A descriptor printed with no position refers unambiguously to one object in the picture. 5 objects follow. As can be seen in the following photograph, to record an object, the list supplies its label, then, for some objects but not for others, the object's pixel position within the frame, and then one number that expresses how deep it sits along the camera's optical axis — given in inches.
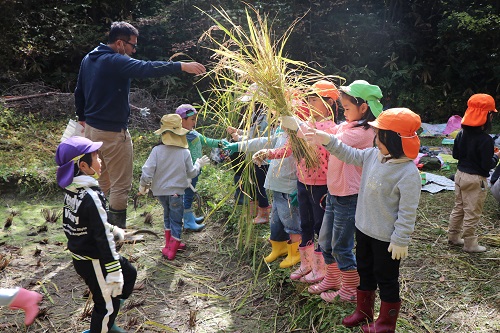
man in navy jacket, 174.1
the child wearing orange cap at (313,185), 130.1
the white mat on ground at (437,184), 222.3
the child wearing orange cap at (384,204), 102.4
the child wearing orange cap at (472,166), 157.0
